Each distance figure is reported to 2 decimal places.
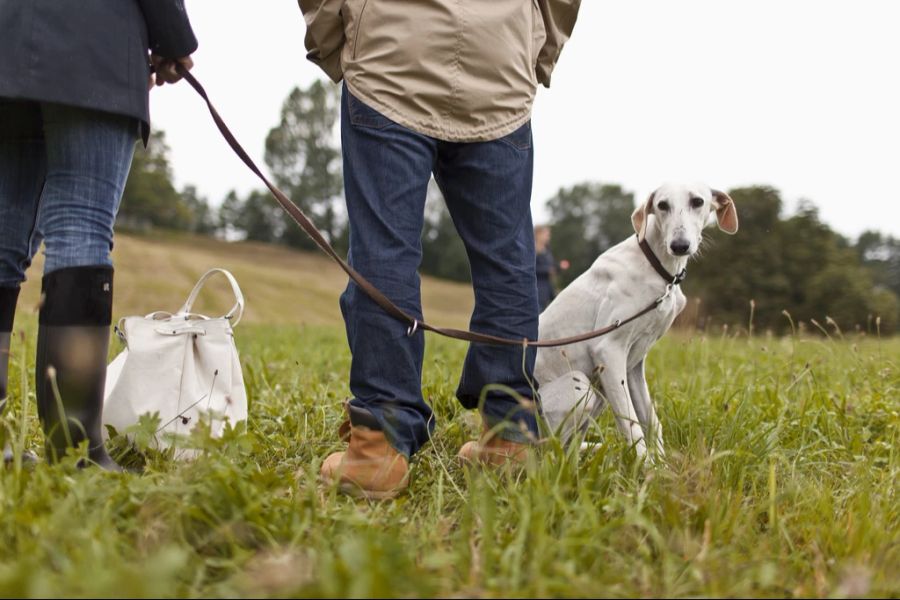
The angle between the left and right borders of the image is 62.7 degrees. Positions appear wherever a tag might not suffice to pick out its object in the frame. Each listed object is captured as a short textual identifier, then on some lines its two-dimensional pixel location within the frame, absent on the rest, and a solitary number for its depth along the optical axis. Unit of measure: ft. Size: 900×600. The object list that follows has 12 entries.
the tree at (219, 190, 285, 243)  206.69
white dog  10.16
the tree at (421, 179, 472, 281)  176.45
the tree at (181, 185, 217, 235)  217.97
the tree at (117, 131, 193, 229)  179.63
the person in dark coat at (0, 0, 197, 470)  7.00
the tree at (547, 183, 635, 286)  190.98
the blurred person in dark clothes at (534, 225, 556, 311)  44.39
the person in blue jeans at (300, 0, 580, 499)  7.93
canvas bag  8.75
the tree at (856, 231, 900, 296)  155.59
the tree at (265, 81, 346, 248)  182.70
